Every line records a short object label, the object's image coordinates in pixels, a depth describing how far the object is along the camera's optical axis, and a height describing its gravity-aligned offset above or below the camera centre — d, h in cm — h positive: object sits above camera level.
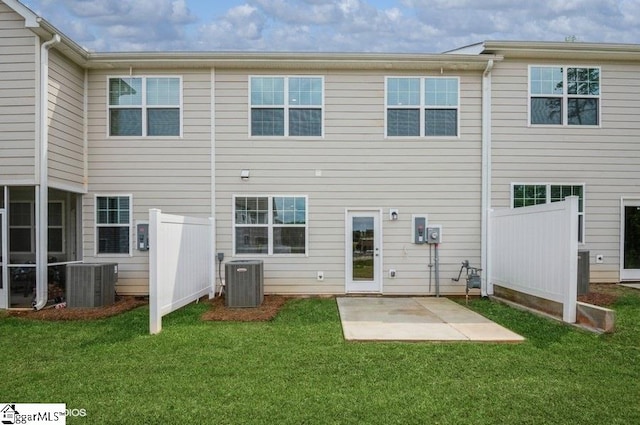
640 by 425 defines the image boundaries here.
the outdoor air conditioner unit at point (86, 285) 757 -139
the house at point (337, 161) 884 +102
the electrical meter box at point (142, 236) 864 -57
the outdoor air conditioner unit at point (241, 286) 757 -137
